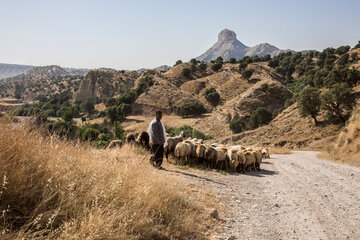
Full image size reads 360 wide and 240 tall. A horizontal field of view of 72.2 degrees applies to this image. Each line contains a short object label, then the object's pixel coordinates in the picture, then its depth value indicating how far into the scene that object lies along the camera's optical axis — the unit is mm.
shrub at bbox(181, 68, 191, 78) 111238
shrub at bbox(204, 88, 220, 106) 86625
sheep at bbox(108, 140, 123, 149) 10605
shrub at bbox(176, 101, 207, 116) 79625
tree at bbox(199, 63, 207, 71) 117075
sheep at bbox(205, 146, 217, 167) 11077
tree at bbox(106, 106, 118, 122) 84094
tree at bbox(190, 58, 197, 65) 124625
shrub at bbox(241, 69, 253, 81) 94125
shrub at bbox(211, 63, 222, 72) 112062
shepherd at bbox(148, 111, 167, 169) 9281
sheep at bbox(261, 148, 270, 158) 20214
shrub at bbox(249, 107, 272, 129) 55062
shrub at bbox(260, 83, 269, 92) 77750
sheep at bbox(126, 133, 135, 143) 11322
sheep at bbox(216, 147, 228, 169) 11003
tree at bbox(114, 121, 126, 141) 49656
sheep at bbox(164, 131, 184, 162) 11617
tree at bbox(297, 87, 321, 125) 37062
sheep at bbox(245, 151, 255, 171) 11735
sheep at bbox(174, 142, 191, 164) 10764
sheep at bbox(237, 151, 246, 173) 11370
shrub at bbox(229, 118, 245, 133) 58025
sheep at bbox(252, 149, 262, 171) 12376
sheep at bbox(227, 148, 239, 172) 11227
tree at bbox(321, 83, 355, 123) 33750
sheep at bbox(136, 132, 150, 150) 11327
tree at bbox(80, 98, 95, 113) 111188
